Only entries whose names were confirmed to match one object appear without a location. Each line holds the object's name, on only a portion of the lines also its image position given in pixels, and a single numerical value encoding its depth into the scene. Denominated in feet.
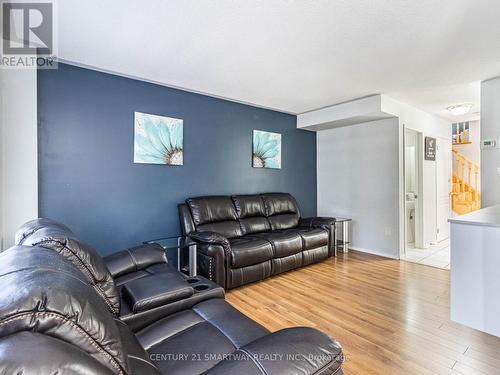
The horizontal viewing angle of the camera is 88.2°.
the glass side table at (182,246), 9.64
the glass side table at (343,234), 15.07
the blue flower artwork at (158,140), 10.64
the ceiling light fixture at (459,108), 13.90
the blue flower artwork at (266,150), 14.53
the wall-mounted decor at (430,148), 15.72
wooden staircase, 20.22
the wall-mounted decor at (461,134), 23.27
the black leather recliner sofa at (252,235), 9.75
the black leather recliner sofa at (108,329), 1.81
